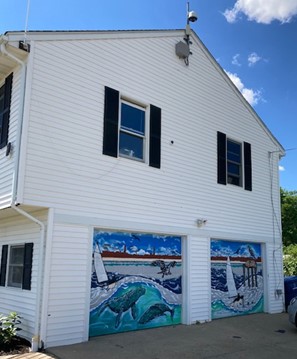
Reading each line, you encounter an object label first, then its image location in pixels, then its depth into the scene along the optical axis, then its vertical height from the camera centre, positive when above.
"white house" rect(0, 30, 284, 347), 7.88 +1.41
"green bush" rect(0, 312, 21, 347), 7.46 -1.70
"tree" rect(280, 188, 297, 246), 40.30 +3.44
